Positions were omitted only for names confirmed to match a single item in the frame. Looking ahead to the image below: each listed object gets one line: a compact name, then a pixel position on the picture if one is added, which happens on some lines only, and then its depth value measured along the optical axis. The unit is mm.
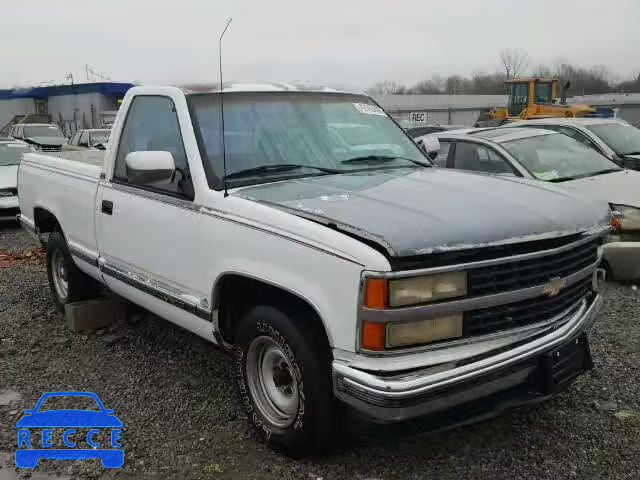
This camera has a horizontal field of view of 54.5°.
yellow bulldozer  22609
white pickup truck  2533
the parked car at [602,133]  8406
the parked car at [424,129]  16109
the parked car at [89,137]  17406
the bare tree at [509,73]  72975
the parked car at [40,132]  19825
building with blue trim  38938
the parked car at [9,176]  10562
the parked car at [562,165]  5844
